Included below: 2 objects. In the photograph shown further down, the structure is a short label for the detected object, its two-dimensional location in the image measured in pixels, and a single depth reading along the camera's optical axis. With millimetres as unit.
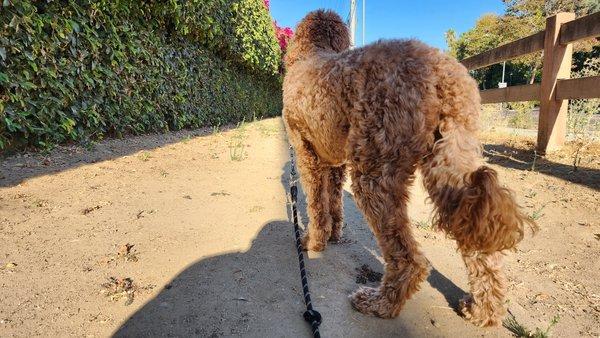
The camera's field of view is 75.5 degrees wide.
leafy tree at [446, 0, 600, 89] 28453
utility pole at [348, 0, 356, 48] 18250
